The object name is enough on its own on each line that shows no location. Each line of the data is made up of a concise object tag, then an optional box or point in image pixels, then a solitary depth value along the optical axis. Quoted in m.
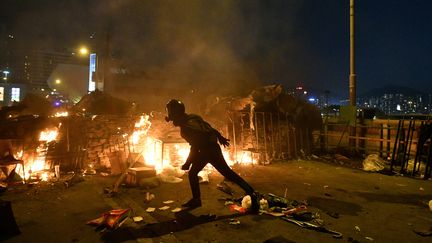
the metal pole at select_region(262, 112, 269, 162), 13.66
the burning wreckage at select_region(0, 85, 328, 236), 9.09
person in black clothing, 6.32
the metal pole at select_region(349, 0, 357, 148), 13.33
